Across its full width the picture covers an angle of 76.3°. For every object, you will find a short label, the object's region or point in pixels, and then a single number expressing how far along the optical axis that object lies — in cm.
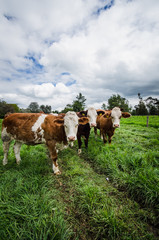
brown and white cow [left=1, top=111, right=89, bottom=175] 314
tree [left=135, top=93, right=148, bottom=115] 5900
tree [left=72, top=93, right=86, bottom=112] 5973
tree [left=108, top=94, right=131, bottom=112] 5552
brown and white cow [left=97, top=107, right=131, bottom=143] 457
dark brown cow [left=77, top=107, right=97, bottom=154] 486
